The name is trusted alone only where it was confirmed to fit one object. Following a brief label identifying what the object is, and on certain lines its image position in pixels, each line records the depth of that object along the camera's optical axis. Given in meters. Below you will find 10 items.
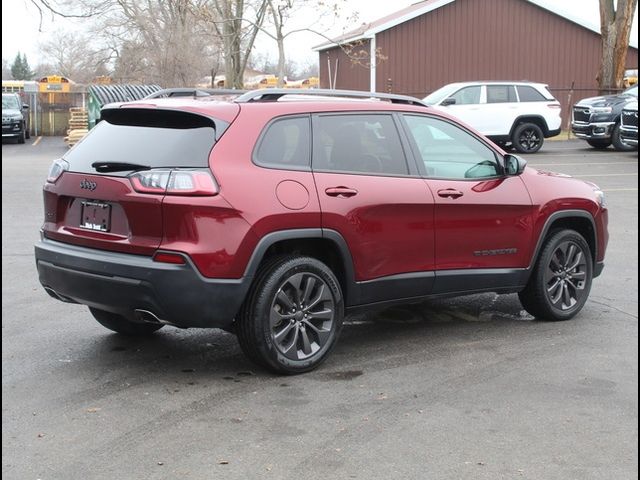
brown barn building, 37.28
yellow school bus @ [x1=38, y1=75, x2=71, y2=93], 41.97
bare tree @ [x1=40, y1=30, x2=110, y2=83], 56.15
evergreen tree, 108.38
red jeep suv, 5.21
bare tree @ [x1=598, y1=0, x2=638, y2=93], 31.08
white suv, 24.78
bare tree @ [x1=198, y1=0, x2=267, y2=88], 28.89
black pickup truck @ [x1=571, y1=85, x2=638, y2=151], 25.14
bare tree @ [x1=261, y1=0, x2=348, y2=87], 29.50
